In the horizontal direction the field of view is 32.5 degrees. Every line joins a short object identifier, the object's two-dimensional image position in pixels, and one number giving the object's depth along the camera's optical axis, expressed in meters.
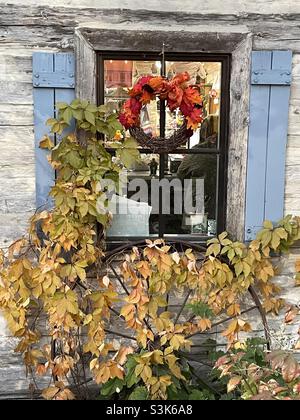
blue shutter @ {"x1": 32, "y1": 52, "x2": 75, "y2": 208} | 2.93
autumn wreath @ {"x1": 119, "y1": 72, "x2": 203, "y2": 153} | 2.89
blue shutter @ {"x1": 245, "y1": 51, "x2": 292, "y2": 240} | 3.03
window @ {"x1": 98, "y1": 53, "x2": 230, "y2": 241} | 3.14
